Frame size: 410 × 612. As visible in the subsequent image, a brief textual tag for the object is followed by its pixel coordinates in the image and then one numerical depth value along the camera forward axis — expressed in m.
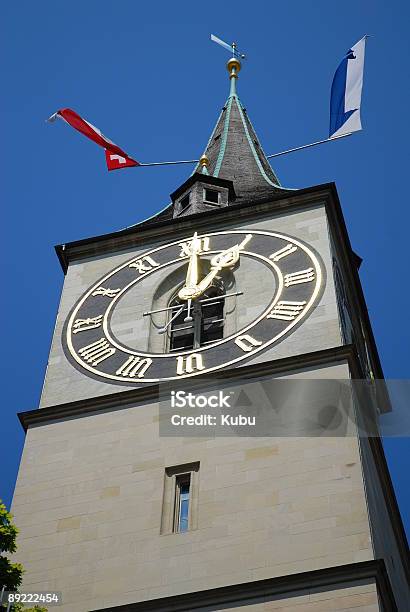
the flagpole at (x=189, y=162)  30.28
